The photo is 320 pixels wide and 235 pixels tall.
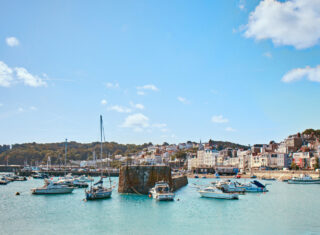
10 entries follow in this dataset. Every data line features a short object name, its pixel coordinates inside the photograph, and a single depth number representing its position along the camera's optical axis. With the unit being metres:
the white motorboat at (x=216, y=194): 42.31
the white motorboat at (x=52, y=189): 48.75
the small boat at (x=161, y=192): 38.50
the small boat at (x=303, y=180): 75.00
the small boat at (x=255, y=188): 53.25
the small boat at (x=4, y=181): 74.88
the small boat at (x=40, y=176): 99.31
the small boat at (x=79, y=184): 62.91
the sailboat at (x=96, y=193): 39.69
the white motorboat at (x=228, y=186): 48.25
